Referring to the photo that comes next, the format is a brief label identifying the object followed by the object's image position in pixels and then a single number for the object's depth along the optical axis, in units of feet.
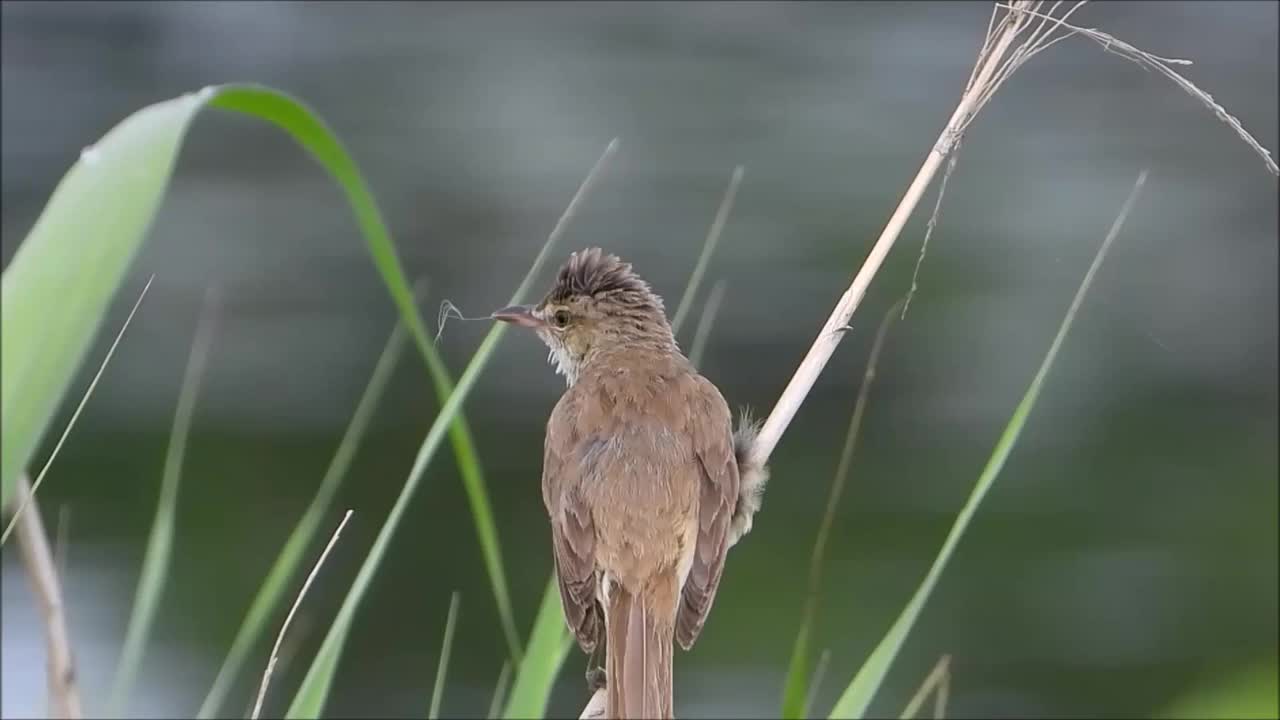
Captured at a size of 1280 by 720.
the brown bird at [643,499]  24.85
